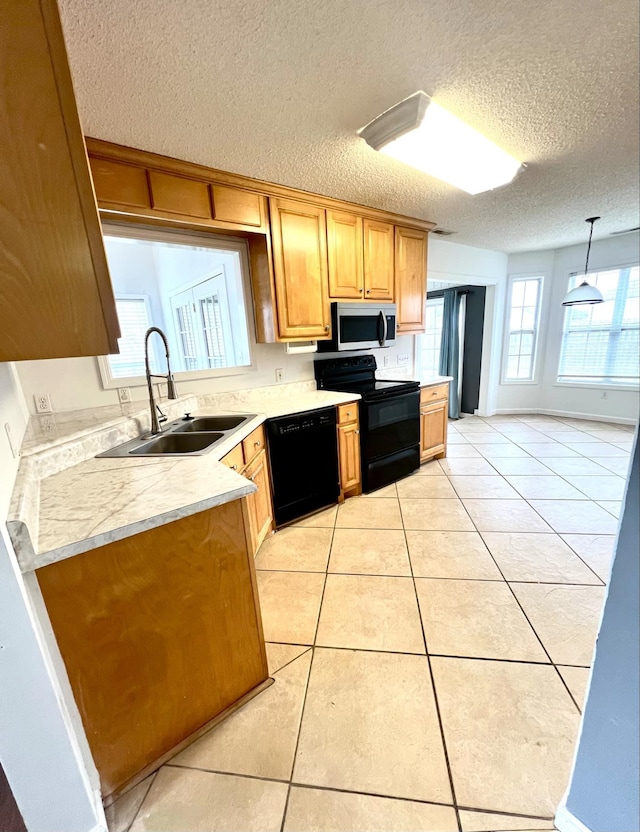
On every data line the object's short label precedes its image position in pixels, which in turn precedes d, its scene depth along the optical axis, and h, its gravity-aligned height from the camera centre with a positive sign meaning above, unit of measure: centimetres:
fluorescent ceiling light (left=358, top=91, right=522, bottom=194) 155 +104
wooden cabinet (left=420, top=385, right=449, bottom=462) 333 -90
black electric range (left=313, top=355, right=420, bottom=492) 279 -68
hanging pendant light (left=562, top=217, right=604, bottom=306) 374 +38
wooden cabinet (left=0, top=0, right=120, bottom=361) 64 +32
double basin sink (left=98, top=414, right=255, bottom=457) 162 -49
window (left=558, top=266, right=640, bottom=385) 427 -10
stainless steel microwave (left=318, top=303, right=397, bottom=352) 277 +12
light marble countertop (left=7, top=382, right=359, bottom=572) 83 -46
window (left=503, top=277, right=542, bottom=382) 503 +4
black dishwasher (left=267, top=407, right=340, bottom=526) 227 -87
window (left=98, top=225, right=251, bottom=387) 235 +58
